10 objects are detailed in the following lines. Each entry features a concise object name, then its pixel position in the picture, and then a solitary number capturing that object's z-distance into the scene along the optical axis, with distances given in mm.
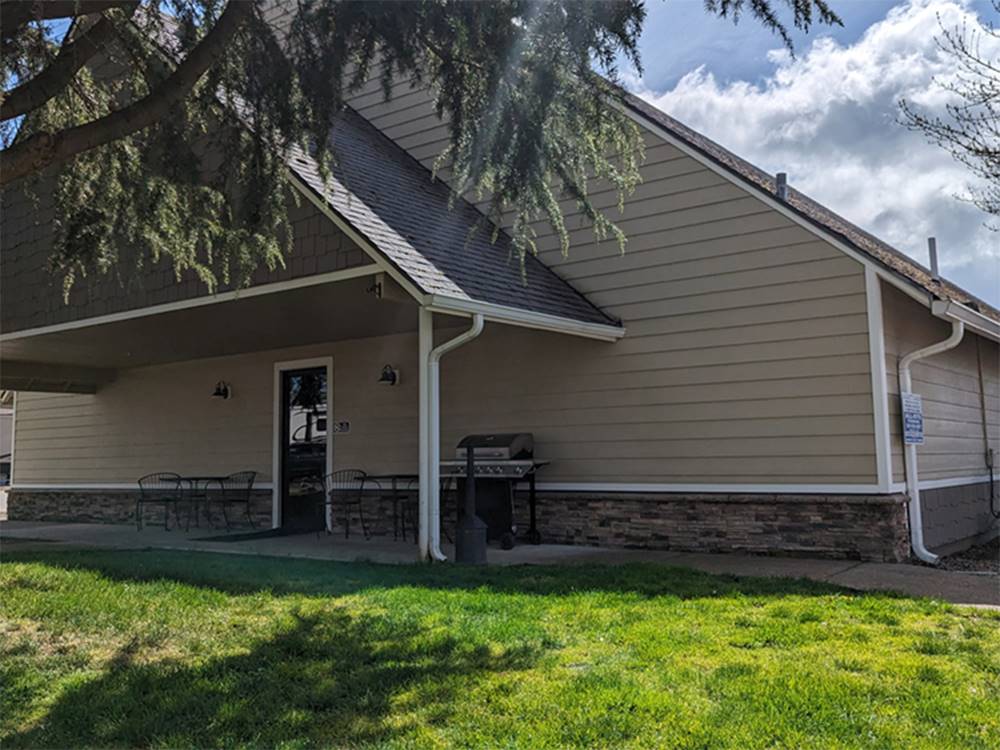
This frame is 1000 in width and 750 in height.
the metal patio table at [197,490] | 11609
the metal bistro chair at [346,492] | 10055
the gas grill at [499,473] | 8359
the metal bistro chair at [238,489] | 11234
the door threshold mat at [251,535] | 9906
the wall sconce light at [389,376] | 9930
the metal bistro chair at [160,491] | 11820
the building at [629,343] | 7316
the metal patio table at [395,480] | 9258
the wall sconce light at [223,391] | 11664
